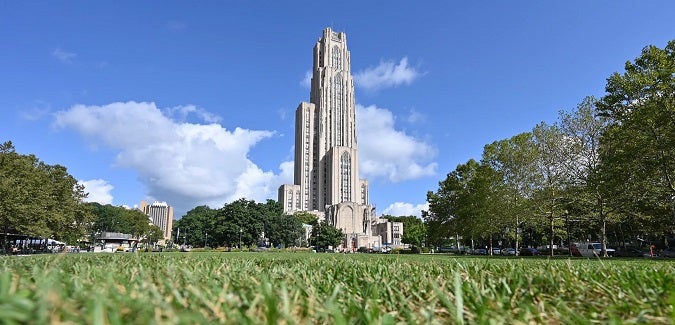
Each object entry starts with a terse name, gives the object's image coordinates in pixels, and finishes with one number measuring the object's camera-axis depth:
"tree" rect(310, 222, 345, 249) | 99.69
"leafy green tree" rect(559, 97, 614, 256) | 32.28
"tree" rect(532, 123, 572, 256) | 34.28
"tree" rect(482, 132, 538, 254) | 36.97
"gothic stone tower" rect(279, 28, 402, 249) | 169.12
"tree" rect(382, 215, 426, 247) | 120.66
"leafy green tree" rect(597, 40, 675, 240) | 24.17
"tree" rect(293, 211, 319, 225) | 154.00
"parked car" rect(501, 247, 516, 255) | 60.92
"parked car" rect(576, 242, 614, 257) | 42.92
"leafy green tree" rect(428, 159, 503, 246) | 40.59
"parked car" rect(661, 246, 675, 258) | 38.83
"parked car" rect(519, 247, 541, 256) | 54.69
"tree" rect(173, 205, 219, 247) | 98.12
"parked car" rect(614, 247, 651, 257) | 41.98
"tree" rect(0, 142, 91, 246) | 36.88
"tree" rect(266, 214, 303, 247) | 82.43
